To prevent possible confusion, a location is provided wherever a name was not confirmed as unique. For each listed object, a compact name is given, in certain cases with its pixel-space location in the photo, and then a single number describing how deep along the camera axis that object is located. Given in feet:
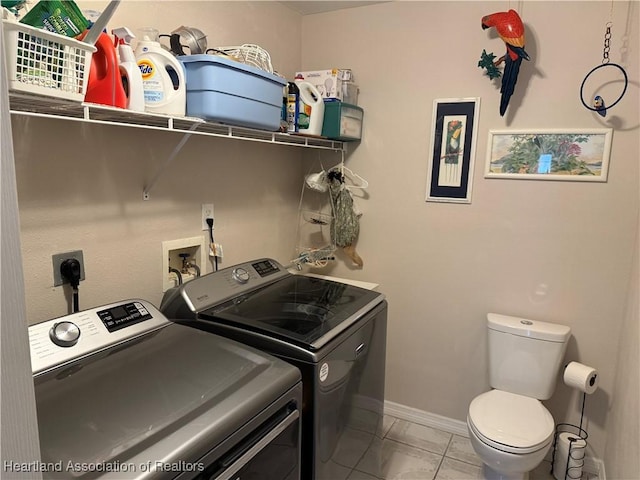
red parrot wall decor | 6.22
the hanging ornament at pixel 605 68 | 6.14
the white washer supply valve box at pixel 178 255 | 5.75
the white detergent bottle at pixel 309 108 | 6.78
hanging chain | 6.14
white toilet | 5.70
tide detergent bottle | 4.41
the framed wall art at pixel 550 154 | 6.40
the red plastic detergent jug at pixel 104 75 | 3.84
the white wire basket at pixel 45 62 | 2.95
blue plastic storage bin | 4.66
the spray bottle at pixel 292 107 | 6.57
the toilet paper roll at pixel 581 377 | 6.40
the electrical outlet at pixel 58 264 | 4.45
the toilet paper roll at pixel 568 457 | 6.56
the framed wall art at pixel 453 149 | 7.22
